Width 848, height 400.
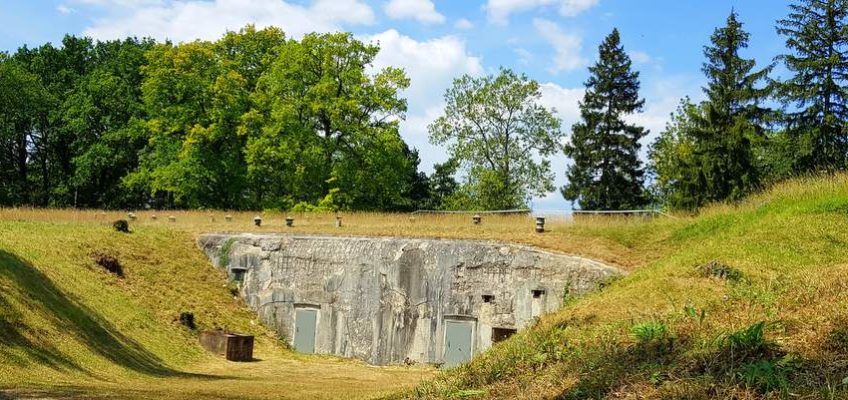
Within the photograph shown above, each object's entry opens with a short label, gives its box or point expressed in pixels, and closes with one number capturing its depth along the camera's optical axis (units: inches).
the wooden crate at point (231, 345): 962.1
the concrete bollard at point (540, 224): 1085.8
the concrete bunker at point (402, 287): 1005.8
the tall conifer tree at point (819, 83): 1497.3
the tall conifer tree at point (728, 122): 1656.0
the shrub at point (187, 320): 1029.2
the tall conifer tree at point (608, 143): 1947.6
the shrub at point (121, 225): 1218.0
